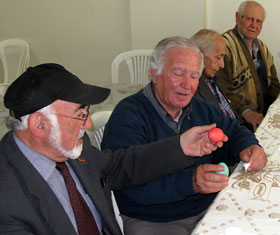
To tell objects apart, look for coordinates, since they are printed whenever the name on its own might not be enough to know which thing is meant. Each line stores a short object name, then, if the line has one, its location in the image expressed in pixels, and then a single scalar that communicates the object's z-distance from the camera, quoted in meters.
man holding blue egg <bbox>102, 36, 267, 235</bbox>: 1.55
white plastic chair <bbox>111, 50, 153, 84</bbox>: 3.40
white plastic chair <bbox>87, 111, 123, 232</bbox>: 1.97
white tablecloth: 1.17
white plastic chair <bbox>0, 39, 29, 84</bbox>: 4.03
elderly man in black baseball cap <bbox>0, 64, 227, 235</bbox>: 1.07
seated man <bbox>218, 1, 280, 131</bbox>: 3.06
